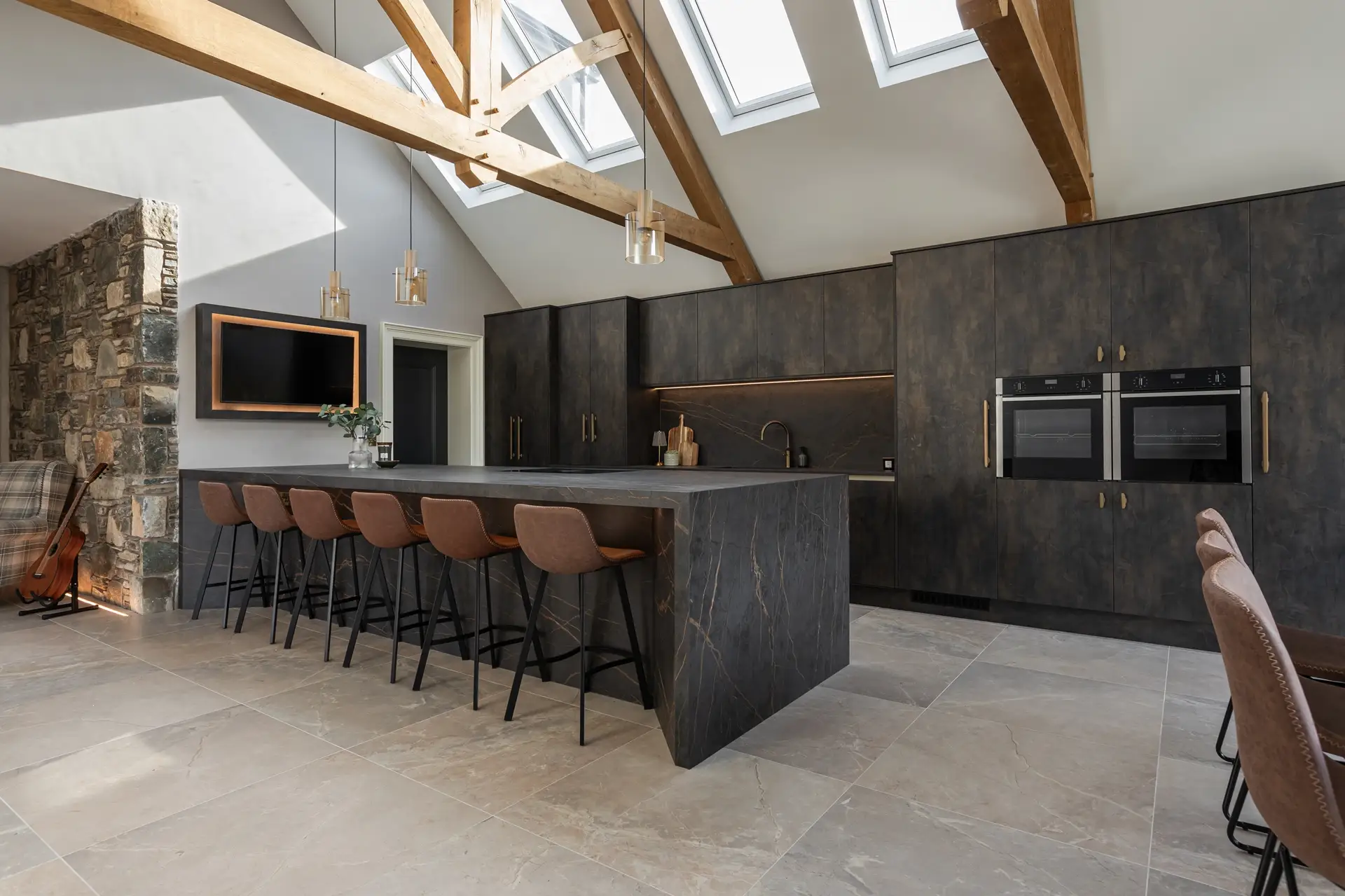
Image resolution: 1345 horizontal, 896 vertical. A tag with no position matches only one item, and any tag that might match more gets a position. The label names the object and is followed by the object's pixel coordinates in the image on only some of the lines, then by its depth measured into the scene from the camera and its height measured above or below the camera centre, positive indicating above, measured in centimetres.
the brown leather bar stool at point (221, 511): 443 -38
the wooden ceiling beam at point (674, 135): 485 +223
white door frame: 659 +91
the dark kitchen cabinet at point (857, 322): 522 +92
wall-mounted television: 519 +64
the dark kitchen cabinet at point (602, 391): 646 +52
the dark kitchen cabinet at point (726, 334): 586 +93
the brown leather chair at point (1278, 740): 111 -46
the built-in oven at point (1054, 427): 425 +12
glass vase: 484 -7
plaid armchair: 500 -41
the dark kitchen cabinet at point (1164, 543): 394 -52
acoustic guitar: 489 -77
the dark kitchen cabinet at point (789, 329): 553 +92
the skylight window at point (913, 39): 420 +242
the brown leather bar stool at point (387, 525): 344 -37
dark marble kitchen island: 260 -55
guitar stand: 484 -107
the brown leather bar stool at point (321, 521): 379 -38
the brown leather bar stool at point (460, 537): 312 -38
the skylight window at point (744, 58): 470 +260
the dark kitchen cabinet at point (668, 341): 623 +93
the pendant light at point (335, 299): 498 +101
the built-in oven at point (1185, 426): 386 +12
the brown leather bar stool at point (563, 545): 269 -36
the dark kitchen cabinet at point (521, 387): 684 +59
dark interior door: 713 +43
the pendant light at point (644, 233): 329 +97
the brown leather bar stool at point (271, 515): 412 -37
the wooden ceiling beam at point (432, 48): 400 +220
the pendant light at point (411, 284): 436 +98
